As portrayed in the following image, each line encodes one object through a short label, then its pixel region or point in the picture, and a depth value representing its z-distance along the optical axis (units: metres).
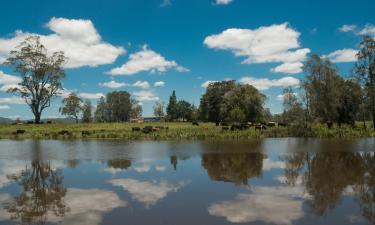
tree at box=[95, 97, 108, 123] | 169.00
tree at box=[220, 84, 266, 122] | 88.96
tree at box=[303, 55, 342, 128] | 61.16
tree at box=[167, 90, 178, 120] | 147.50
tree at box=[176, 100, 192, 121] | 147.38
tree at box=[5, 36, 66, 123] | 75.62
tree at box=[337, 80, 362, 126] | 63.66
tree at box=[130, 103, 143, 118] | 167.12
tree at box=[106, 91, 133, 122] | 158.75
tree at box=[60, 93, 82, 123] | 122.06
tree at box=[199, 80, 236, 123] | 114.12
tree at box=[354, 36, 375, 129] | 59.71
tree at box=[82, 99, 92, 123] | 160.89
